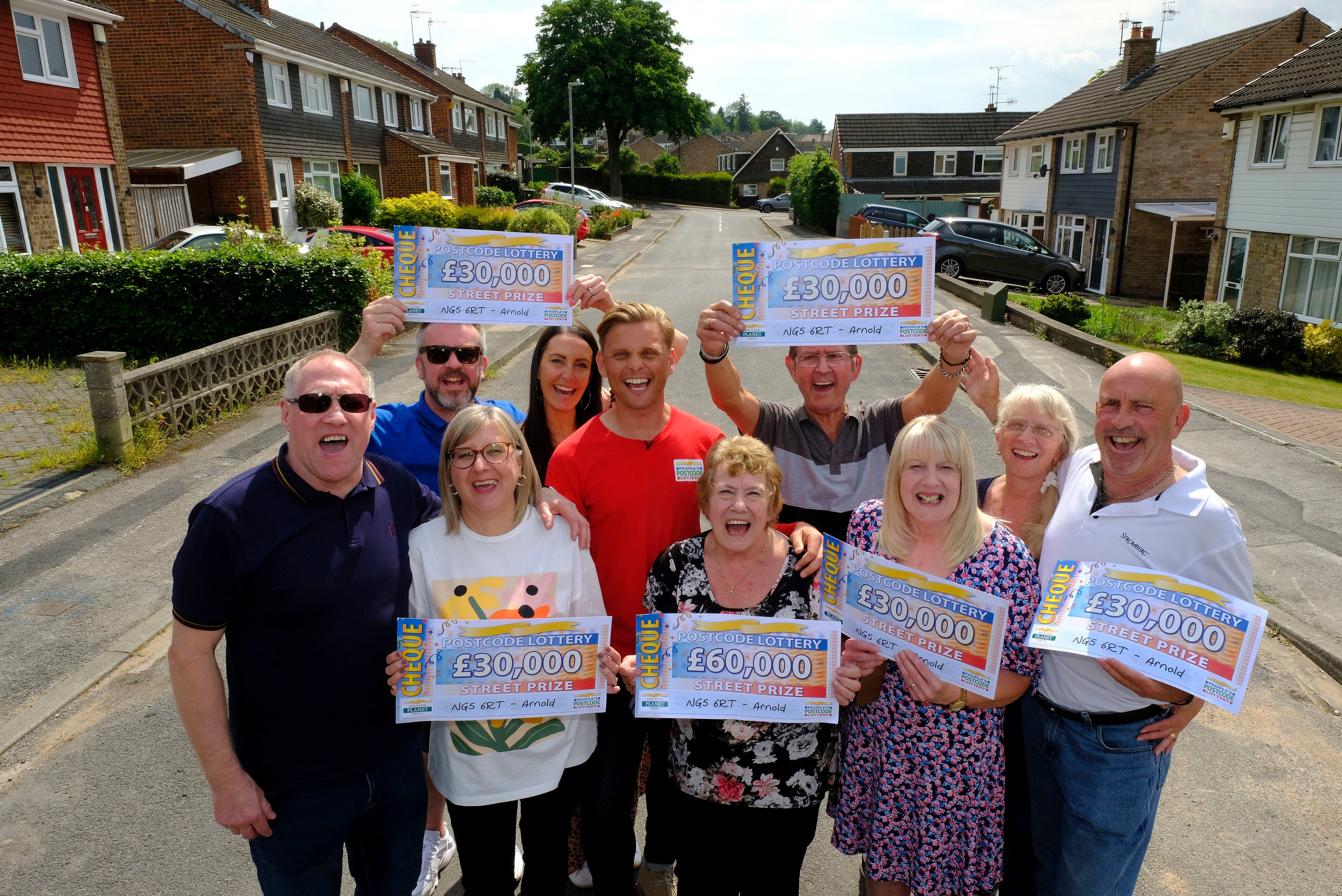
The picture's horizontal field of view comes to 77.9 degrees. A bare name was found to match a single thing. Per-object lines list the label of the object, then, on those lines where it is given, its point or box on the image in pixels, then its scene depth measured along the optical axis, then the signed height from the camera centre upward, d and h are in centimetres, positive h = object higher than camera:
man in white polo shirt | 283 -118
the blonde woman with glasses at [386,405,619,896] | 301 -128
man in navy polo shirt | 265 -127
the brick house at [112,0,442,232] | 2612 +413
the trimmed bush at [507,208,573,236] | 2662 +26
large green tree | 6688 +1276
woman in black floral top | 308 -184
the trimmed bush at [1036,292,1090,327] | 1867 -185
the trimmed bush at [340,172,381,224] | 3200 +128
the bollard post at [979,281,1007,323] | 1881 -172
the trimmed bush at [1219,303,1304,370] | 1741 -236
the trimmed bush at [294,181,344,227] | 2984 +92
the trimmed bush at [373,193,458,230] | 3077 +75
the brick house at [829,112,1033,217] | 5672 +474
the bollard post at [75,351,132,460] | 902 -179
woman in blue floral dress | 295 -172
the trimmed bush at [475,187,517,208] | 4462 +180
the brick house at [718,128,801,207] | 8894 +669
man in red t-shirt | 346 -107
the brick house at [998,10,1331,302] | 2741 +198
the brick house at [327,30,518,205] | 4575 +699
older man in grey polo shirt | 379 -91
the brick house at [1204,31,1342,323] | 1969 +77
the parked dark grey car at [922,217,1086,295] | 2538 -90
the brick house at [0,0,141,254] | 1892 +242
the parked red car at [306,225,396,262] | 2086 -11
